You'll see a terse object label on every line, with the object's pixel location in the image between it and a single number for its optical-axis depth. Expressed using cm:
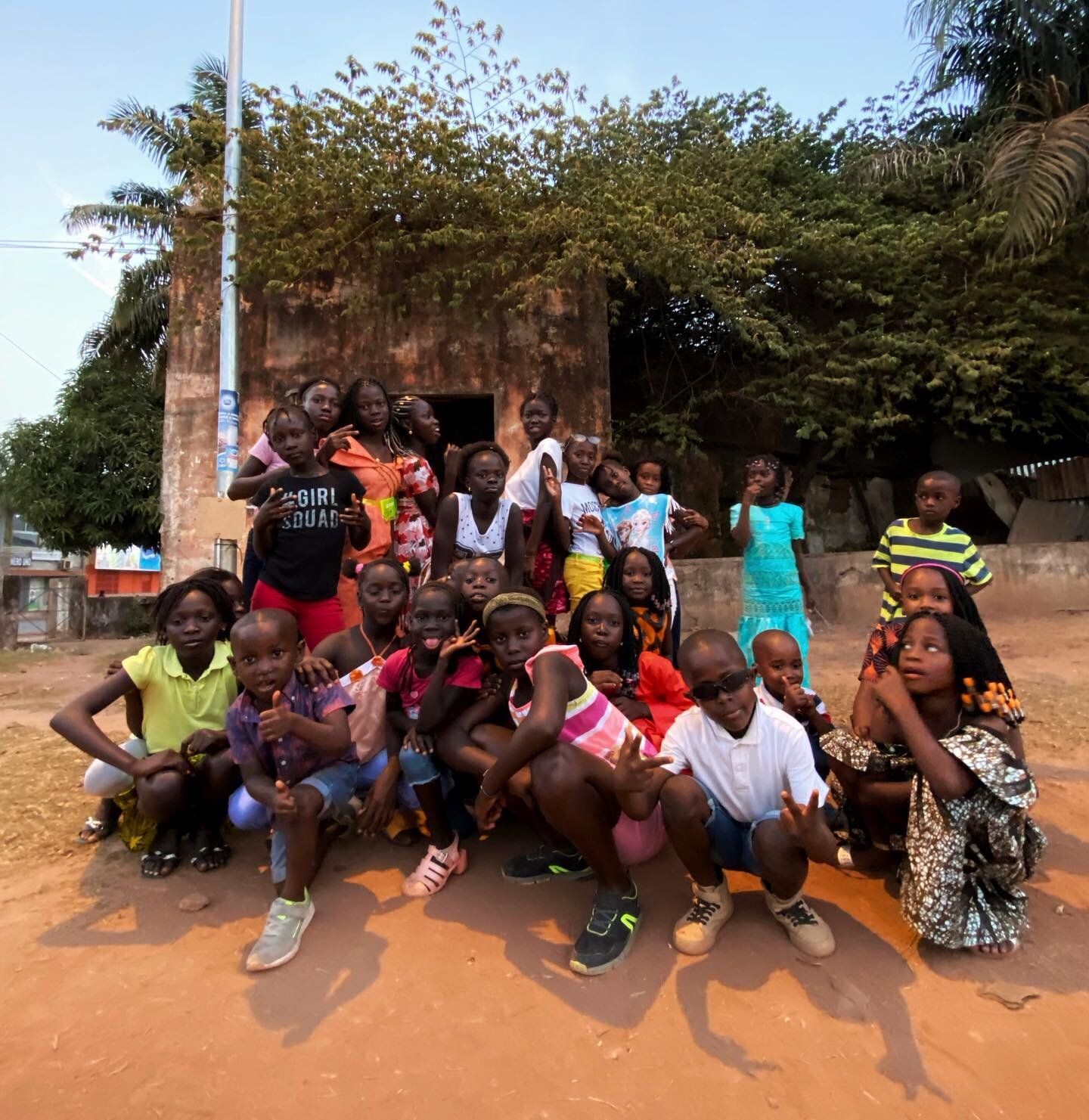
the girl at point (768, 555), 406
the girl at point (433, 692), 259
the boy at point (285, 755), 235
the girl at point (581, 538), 393
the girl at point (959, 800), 210
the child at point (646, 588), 328
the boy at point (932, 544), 352
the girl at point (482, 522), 348
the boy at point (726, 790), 221
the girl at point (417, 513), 387
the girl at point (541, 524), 395
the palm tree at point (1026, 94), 766
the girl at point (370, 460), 356
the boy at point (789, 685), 277
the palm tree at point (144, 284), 1330
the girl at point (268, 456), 346
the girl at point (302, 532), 324
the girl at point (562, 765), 225
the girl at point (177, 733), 269
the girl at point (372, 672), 274
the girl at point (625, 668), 278
